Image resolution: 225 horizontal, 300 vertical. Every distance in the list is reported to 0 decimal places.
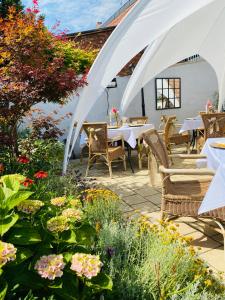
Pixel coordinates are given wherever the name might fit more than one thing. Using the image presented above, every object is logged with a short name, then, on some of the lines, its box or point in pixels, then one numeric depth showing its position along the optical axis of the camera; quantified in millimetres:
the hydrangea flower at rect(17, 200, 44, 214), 1520
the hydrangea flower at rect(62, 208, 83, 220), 1590
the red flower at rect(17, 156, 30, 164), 3174
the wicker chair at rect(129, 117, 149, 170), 6202
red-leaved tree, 3631
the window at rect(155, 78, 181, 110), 10219
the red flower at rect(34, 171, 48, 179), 2679
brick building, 8727
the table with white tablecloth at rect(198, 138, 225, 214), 2441
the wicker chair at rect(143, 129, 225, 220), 2736
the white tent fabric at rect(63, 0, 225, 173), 3699
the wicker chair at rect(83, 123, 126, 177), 5555
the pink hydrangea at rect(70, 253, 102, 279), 1231
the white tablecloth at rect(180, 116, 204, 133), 7266
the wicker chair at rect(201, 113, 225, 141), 5551
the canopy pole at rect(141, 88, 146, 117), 9758
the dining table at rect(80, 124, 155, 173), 6018
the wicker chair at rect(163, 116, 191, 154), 6258
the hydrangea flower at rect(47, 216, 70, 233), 1438
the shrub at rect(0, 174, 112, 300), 1287
